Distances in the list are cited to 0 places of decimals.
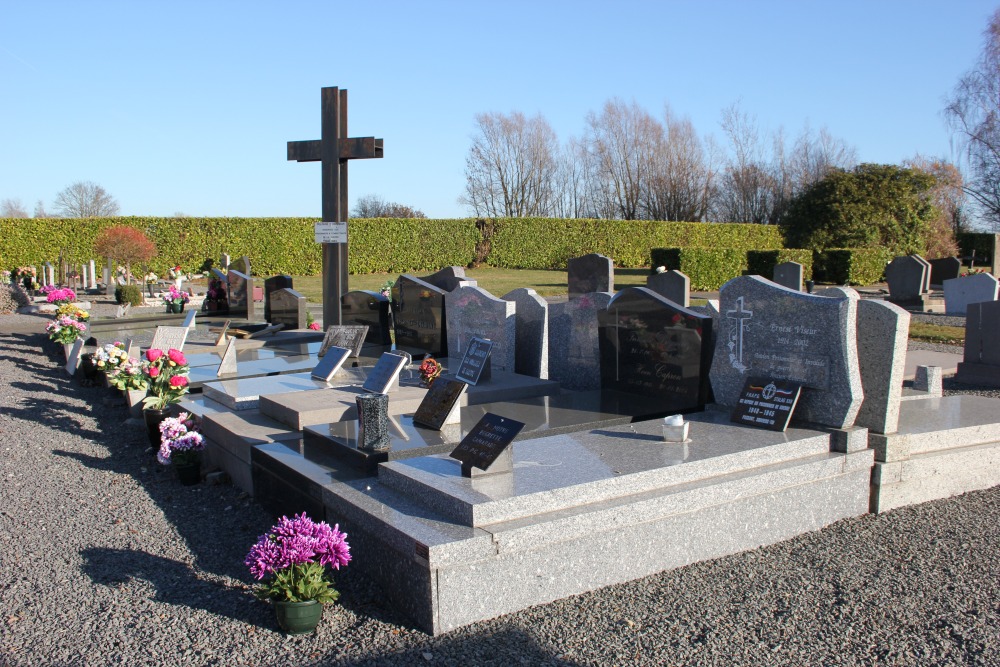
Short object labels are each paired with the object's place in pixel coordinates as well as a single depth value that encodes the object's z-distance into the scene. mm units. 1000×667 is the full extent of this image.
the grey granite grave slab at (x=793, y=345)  5184
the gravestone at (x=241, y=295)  13930
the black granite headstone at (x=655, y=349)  6219
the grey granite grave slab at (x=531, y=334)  7949
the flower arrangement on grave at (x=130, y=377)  7557
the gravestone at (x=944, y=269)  25473
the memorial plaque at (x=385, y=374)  6293
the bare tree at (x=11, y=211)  63575
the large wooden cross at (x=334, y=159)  11844
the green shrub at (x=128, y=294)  17641
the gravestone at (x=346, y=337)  9109
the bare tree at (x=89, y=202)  59500
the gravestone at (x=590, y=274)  13852
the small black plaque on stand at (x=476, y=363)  7137
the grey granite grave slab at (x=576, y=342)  7547
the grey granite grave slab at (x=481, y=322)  8094
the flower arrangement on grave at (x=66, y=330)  11234
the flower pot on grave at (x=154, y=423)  6820
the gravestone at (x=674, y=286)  13227
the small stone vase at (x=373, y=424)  4922
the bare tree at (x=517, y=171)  46469
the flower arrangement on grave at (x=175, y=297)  14844
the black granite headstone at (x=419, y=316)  9570
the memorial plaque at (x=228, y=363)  8336
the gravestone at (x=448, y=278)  10234
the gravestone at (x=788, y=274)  18641
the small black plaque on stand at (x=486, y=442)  4238
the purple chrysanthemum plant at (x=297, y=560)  3669
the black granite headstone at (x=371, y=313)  10672
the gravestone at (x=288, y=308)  12227
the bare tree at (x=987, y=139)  40594
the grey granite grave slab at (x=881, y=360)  5188
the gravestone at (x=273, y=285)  13008
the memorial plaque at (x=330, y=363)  7602
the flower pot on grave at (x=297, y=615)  3623
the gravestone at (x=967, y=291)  18422
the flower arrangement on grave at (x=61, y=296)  14969
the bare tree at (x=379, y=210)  52719
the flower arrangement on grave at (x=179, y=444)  5914
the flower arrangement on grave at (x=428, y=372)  6973
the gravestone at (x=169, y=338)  8961
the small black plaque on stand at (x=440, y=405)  5512
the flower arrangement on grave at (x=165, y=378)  7027
